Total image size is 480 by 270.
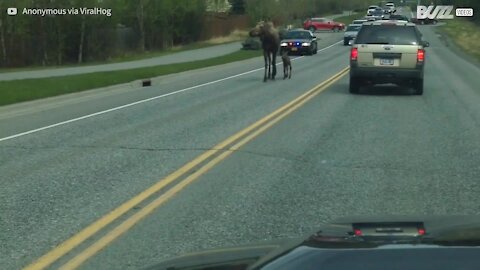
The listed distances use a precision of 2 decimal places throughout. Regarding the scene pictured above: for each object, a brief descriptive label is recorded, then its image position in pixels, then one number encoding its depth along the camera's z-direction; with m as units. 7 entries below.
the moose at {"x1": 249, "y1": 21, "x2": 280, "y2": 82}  28.25
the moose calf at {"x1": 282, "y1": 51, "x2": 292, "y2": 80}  29.95
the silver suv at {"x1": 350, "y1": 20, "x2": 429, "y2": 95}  22.84
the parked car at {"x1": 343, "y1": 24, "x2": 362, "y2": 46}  63.09
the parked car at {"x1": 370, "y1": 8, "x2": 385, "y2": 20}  87.50
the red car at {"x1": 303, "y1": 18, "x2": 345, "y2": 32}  89.44
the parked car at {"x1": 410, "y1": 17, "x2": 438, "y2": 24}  107.30
